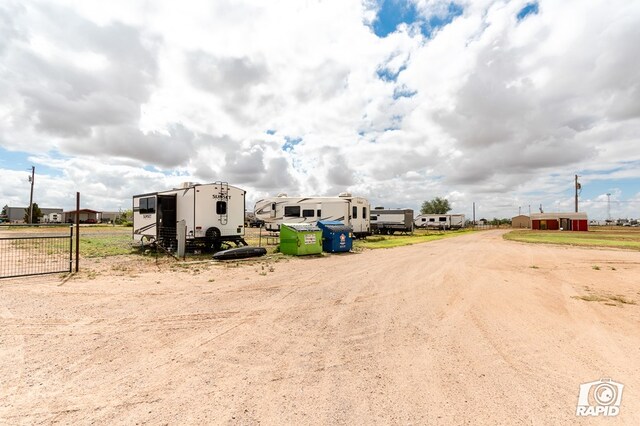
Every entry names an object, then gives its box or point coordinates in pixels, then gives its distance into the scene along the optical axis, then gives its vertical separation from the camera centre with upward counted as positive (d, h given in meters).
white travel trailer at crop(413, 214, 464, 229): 57.53 -0.38
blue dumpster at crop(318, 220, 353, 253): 17.05 -0.96
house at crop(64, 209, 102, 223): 79.99 +0.99
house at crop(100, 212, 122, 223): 94.16 +1.03
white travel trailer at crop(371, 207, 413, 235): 36.62 -0.25
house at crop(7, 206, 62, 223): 84.73 +1.16
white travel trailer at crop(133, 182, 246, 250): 14.93 +0.22
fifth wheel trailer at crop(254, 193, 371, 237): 23.77 +0.64
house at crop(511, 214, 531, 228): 81.81 -0.53
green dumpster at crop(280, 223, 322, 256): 15.37 -0.99
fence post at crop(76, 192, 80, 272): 9.97 -0.05
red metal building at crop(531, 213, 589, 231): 53.12 -0.35
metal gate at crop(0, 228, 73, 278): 10.76 -1.72
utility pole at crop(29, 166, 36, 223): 47.55 +5.85
